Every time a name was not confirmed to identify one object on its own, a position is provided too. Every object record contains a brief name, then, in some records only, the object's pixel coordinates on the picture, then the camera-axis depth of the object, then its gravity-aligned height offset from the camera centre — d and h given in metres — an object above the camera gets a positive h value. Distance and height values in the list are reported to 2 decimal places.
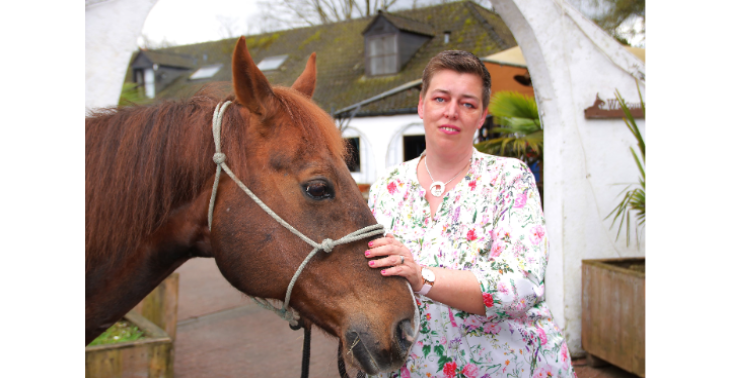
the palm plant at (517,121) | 5.06 +0.71
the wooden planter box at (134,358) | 2.98 -1.15
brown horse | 1.36 -0.07
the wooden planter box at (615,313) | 3.28 -0.97
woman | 1.39 -0.21
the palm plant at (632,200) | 3.51 -0.13
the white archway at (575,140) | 3.66 +0.36
